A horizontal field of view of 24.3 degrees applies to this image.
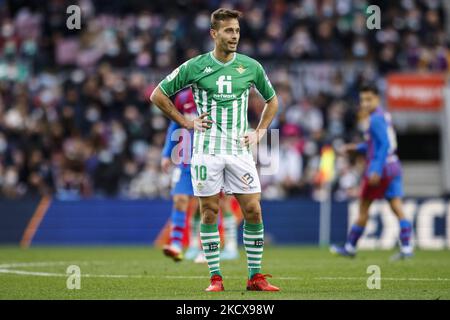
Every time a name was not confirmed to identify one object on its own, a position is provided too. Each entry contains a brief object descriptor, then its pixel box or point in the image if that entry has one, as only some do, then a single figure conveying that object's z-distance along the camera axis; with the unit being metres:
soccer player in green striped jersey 9.88
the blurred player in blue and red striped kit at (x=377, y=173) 15.21
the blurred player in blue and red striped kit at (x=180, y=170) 14.23
